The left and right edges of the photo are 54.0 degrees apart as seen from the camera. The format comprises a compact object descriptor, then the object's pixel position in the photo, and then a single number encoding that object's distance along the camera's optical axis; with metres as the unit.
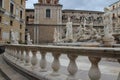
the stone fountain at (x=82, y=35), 11.49
